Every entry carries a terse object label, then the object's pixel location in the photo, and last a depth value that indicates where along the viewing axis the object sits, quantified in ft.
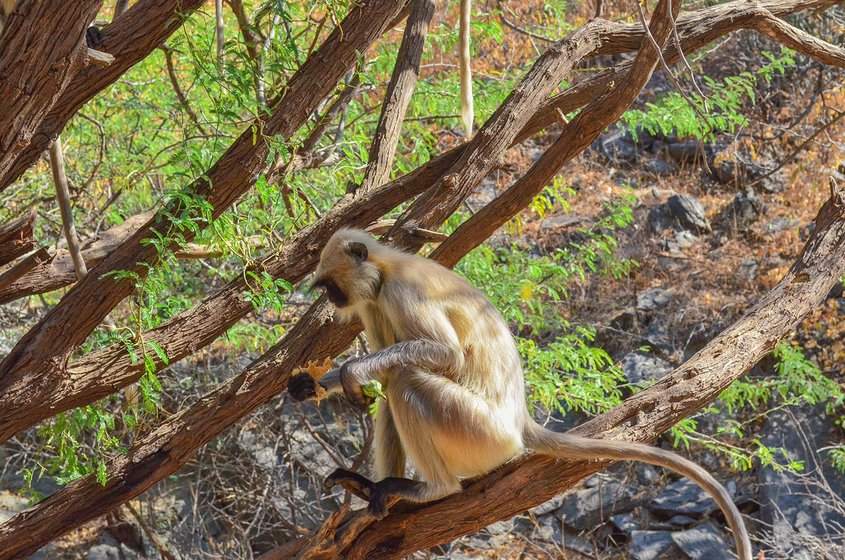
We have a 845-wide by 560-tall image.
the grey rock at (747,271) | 32.19
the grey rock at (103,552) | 23.73
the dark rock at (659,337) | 30.01
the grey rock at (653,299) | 31.68
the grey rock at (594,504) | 26.20
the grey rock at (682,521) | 25.49
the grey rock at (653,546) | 24.56
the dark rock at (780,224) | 33.91
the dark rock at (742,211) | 34.96
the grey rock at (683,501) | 25.68
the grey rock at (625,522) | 25.85
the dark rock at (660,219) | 35.63
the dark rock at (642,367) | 28.50
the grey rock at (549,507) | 26.50
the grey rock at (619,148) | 40.32
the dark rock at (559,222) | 35.50
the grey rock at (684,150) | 39.26
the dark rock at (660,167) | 39.01
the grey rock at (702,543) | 24.08
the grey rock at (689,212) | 35.47
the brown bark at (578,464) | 11.45
